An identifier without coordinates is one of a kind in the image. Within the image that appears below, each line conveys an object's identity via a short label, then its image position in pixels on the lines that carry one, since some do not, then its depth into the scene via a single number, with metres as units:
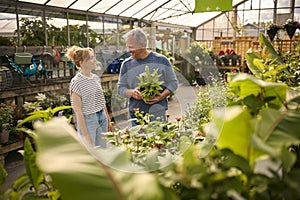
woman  2.26
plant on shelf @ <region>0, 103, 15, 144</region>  3.66
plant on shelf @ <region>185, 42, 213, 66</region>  5.27
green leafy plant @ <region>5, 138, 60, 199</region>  0.53
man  2.04
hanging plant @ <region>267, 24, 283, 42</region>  3.26
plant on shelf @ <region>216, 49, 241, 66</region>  9.07
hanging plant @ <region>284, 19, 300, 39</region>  3.57
